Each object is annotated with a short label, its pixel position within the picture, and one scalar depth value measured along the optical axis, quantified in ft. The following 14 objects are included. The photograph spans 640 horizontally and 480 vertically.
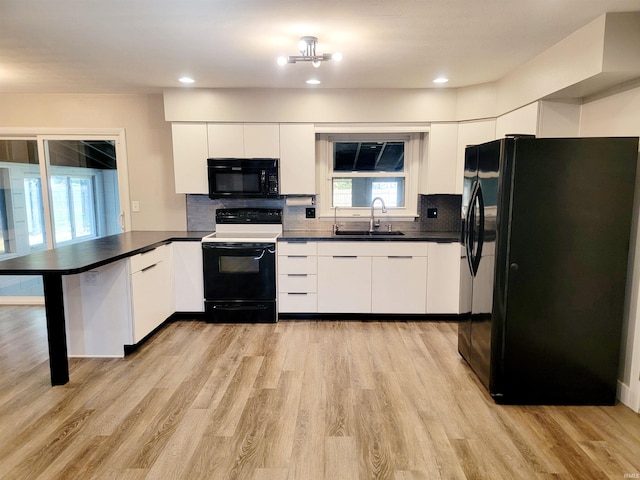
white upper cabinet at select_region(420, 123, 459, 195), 13.10
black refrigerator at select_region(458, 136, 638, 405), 7.45
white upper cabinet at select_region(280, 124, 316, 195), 13.17
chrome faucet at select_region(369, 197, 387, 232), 14.08
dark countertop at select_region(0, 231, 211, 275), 7.90
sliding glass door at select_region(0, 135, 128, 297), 14.10
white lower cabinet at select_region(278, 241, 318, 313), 12.78
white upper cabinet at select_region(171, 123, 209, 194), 13.06
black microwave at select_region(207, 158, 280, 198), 13.12
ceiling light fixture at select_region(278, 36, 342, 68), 8.33
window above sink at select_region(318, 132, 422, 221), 14.39
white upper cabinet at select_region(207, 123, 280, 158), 13.08
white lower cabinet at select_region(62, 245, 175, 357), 10.04
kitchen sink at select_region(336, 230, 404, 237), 13.77
